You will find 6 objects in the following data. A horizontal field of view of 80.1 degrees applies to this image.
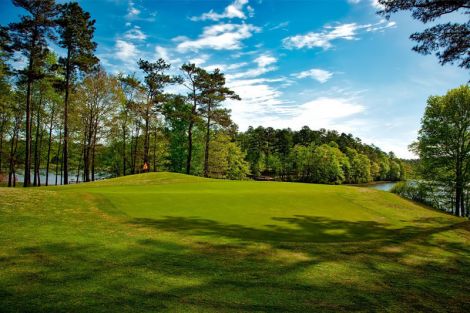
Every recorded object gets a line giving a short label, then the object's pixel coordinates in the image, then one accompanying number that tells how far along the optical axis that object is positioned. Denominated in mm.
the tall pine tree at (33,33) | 25281
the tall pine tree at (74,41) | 27766
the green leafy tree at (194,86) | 42312
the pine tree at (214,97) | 43750
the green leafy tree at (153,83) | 43500
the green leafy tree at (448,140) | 32844
